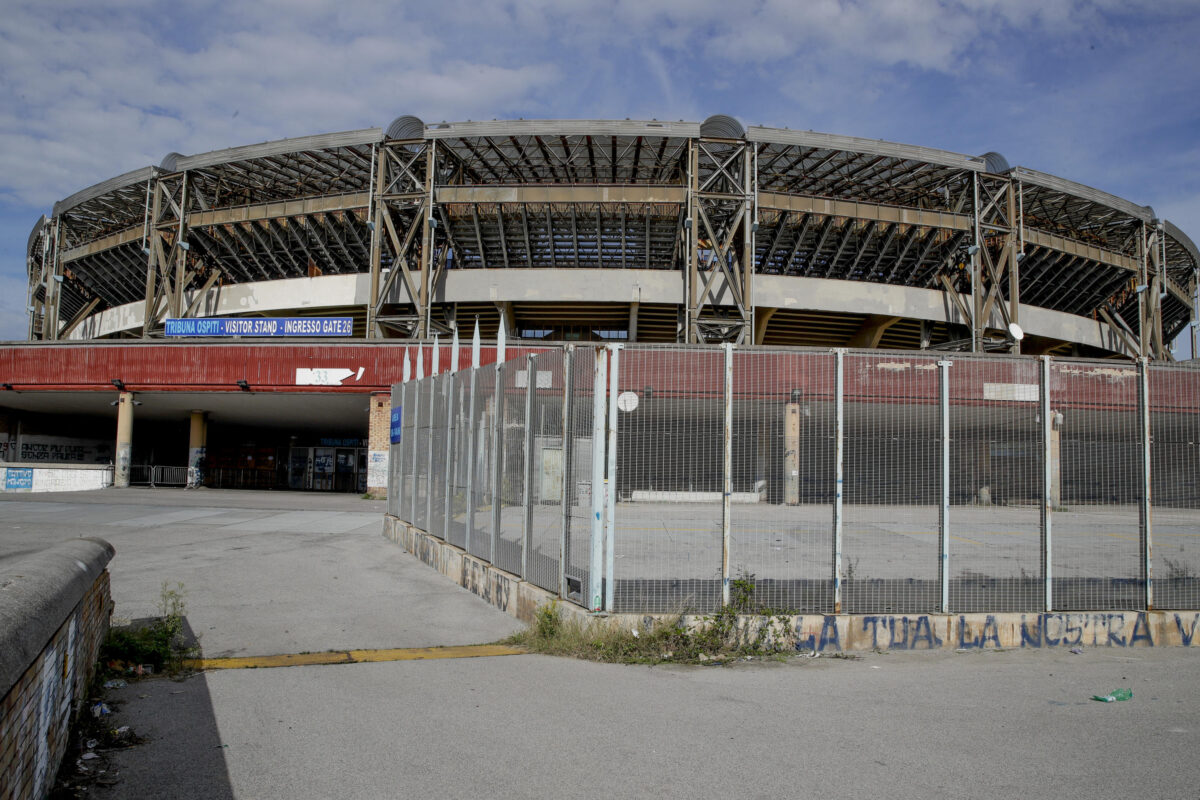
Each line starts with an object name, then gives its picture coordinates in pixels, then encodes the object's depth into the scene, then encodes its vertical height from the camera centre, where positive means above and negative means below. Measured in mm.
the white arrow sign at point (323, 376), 27844 +2259
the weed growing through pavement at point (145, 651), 5750 -1679
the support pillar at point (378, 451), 26453 -391
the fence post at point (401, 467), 14453 -526
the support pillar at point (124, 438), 30016 -145
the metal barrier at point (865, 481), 6730 -286
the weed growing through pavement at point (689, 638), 6422 -1629
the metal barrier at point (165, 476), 33375 -1789
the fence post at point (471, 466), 9750 -320
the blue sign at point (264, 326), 32000 +4701
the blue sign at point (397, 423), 14930 +336
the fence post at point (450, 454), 10805 -191
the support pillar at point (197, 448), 31344 -507
